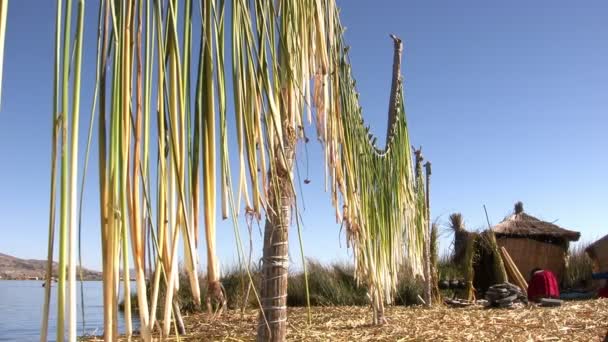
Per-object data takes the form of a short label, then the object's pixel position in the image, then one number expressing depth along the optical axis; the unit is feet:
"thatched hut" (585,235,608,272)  25.35
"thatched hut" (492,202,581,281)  43.83
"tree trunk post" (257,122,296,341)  9.53
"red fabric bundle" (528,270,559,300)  29.19
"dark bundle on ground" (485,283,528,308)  25.61
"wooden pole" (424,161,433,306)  26.50
